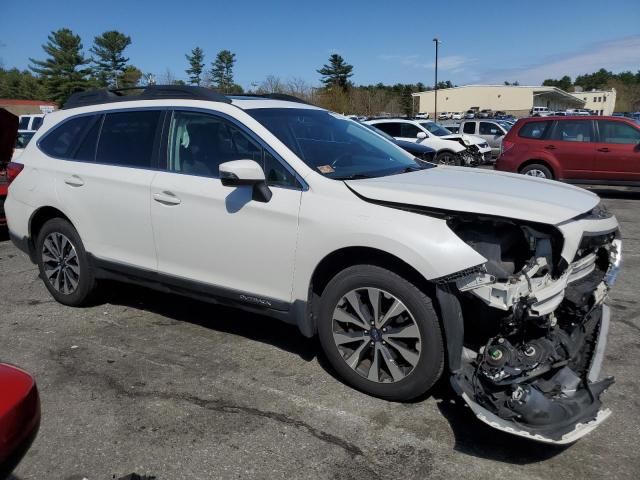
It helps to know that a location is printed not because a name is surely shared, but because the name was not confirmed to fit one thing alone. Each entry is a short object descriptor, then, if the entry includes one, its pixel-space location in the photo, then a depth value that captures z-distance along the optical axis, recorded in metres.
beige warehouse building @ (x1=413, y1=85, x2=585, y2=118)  91.12
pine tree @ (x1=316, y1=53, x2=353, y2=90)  85.94
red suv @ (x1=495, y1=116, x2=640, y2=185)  11.66
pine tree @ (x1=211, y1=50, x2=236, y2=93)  79.99
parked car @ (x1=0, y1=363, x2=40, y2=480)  1.84
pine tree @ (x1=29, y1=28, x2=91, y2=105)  74.69
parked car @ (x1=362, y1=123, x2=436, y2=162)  13.88
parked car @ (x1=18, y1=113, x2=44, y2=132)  20.66
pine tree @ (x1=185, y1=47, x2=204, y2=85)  84.62
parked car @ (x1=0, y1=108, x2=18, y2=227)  5.25
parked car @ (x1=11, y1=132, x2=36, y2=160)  13.11
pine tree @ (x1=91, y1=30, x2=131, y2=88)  80.56
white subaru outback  2.92
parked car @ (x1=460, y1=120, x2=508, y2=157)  22.89
